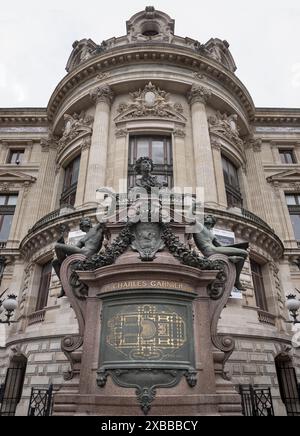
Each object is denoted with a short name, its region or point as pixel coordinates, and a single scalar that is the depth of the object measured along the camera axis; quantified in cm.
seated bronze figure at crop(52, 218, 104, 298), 726
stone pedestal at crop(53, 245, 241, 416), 551
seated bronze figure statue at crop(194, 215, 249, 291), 710
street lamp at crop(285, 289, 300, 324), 1181
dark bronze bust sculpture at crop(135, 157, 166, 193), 825
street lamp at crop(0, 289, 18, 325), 1159
